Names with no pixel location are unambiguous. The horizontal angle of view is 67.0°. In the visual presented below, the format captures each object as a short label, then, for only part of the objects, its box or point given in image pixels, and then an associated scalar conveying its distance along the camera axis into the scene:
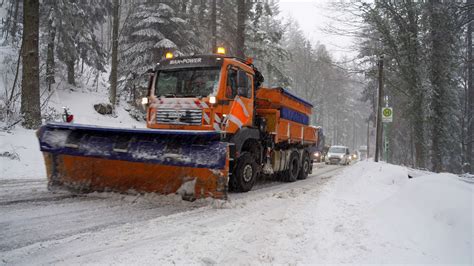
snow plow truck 6.50
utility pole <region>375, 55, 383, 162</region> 19.09
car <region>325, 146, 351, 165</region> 26.97
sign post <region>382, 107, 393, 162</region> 17.22
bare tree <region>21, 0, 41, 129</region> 12.22
